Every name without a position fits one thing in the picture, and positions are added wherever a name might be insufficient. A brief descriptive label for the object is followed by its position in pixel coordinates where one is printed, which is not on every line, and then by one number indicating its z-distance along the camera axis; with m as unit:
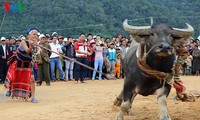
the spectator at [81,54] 17.14
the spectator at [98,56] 18.81
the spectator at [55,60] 17.52
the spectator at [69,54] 18.20
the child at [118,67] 20.25
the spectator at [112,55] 19.58
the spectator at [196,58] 23.16
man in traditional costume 11.00
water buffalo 7.12
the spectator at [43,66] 15.95
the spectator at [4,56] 17.28
